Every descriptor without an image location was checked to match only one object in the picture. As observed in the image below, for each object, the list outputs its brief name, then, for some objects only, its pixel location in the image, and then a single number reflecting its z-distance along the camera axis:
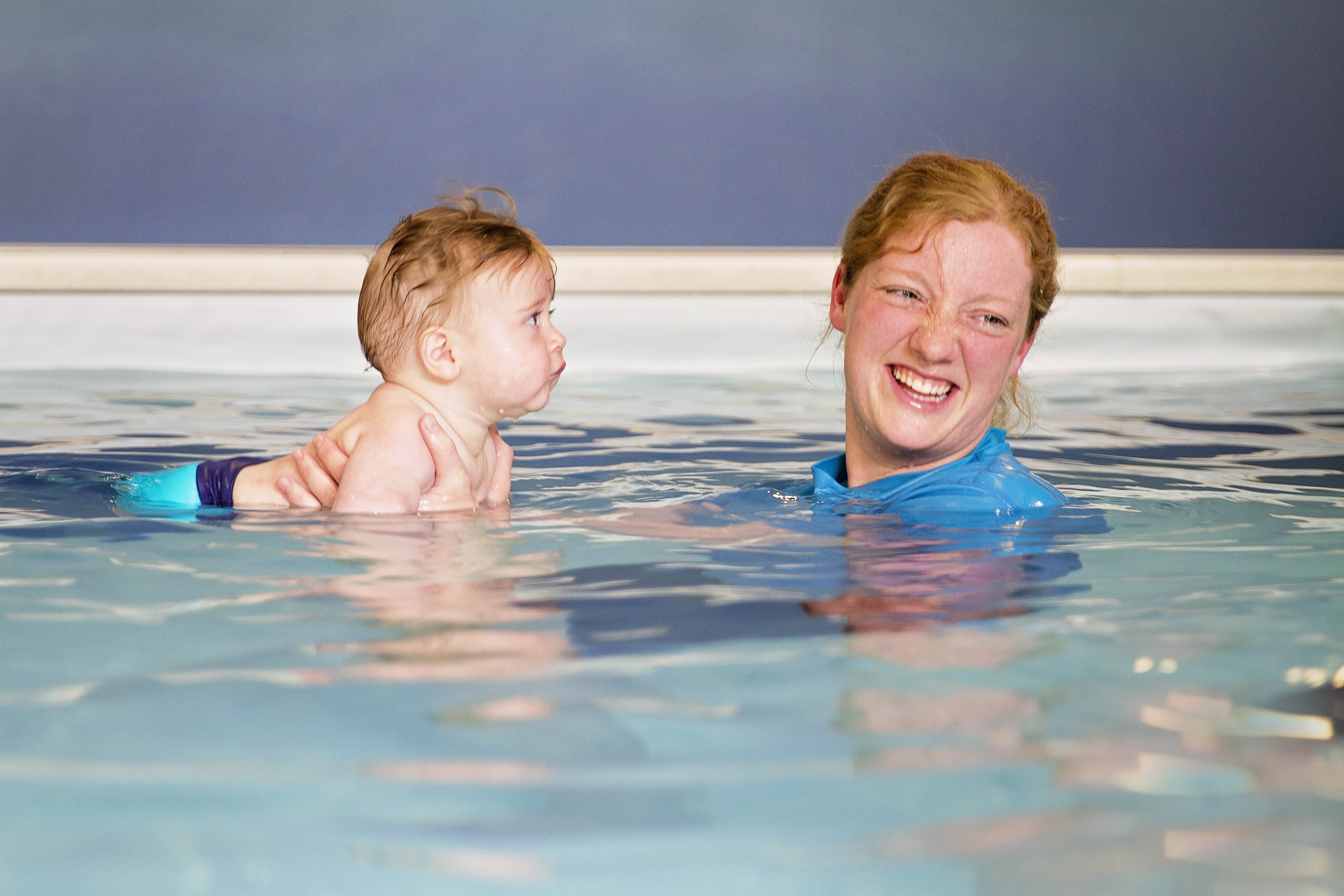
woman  2.17
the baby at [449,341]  2.46
